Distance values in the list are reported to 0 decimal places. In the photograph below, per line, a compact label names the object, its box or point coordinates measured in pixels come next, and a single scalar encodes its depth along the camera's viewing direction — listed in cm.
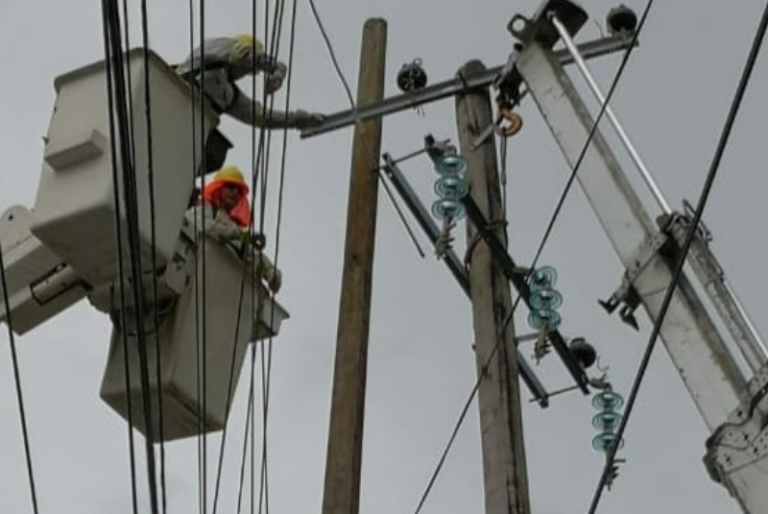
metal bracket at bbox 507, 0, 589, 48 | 1338
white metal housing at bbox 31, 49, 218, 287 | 1037
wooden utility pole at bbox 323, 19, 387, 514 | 1323
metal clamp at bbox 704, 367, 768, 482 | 953
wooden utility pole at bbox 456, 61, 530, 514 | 1279
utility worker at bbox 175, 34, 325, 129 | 1274
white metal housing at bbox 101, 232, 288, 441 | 1196
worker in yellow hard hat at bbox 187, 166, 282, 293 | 1281
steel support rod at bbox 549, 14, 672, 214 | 1133
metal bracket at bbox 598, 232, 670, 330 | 1093
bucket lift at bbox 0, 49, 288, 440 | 1051
